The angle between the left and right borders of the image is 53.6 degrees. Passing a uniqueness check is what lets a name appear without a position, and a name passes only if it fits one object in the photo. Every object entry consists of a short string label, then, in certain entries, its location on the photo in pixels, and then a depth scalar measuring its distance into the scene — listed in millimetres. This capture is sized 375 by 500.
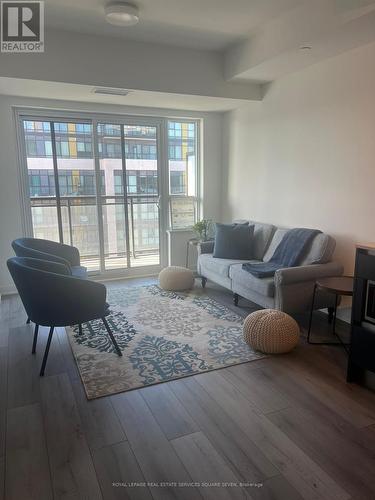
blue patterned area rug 2676
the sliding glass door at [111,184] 4750
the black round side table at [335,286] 2857
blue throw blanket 3658
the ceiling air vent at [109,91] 3842
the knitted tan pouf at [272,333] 2910
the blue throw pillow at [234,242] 4430
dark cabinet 2355
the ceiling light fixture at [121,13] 2922
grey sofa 3338
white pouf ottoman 4613
